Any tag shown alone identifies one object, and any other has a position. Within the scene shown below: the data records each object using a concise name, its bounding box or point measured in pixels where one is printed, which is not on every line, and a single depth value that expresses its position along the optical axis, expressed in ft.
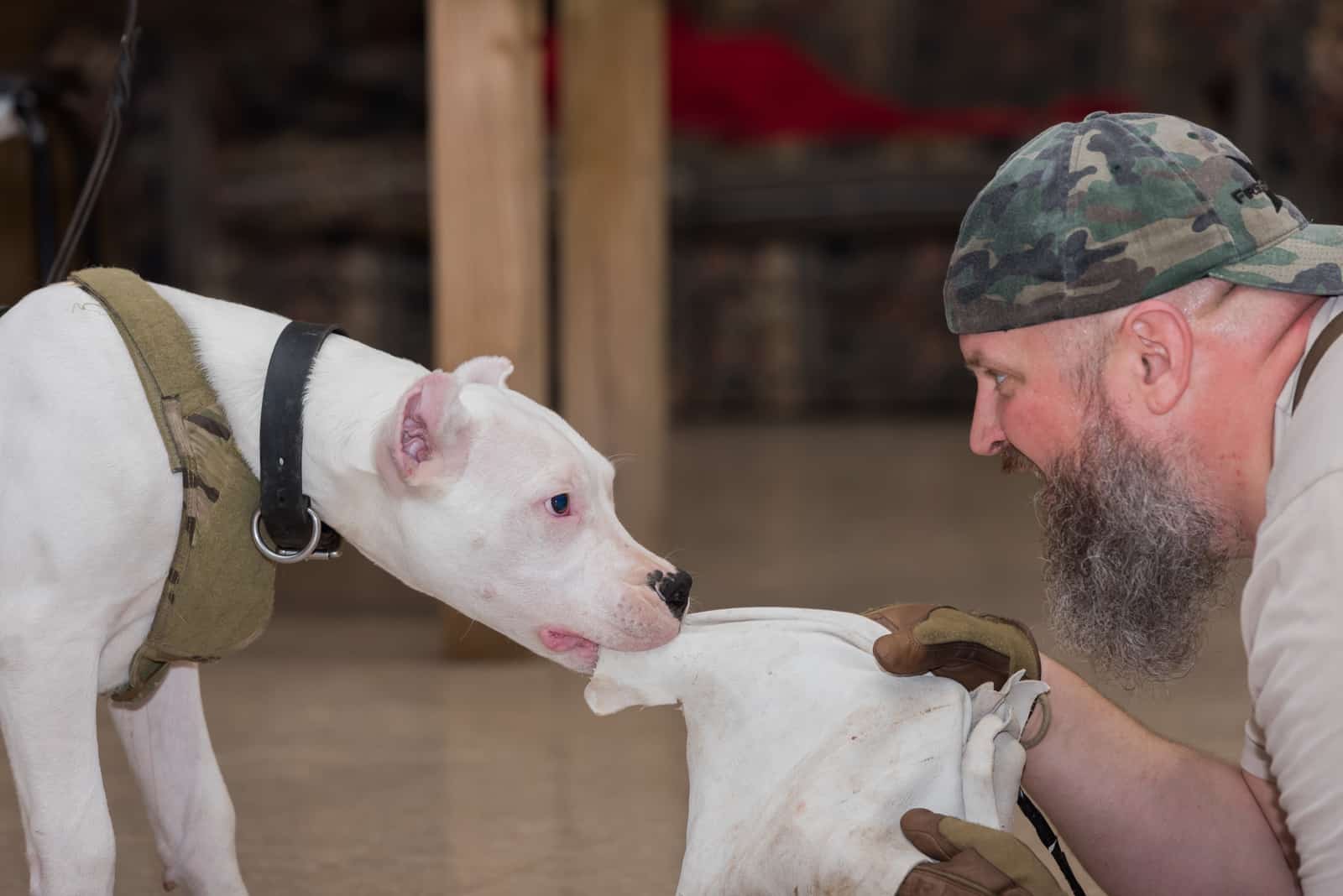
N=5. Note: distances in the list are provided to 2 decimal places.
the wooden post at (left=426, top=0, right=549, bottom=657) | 19.31
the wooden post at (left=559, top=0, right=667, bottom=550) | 22.36
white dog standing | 9.55
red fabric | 53.11
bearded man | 8.61
